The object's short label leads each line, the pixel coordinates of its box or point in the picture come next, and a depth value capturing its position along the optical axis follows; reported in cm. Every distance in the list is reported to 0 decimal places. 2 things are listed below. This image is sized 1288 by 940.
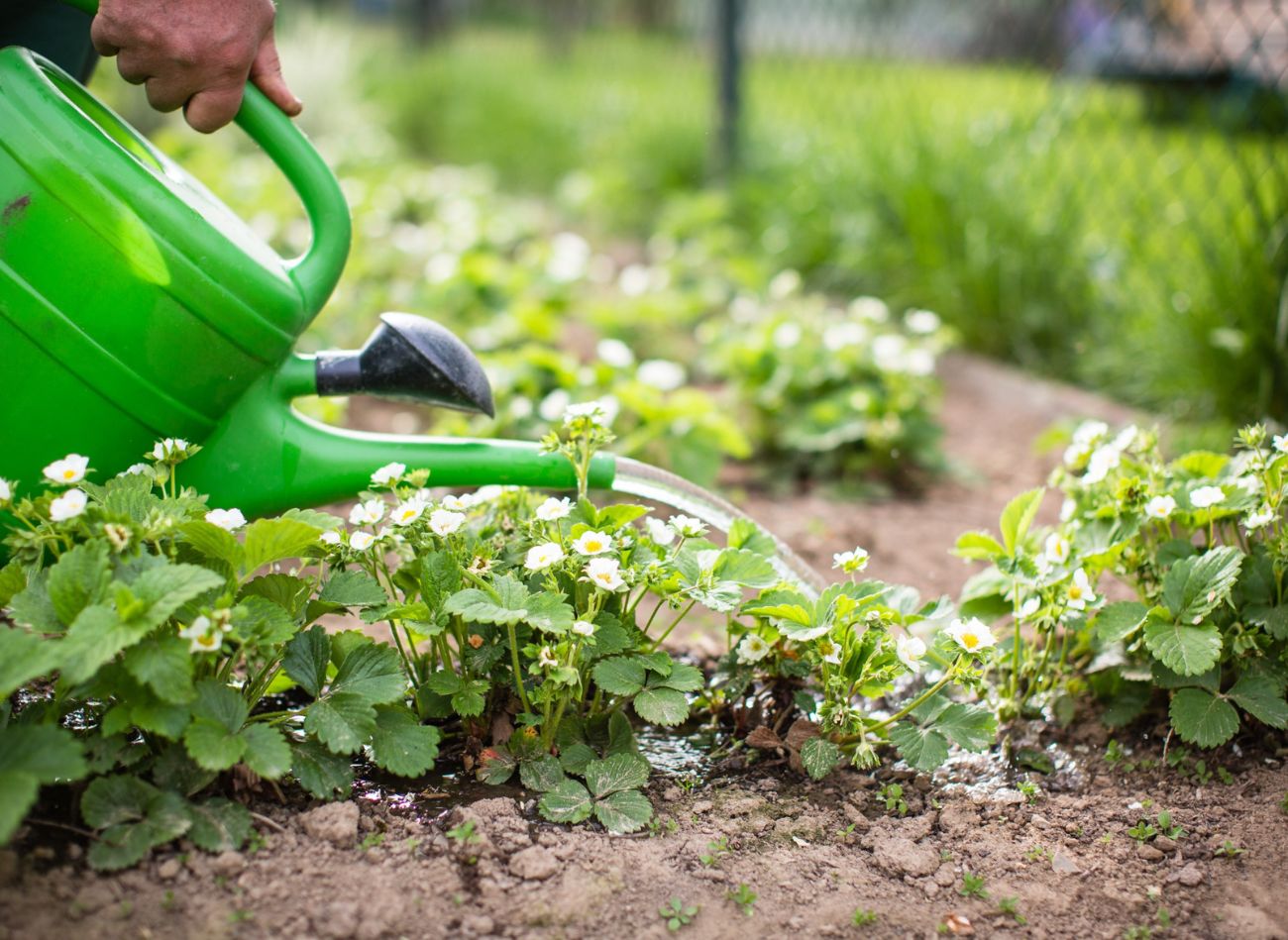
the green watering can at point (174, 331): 136
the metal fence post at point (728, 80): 438
